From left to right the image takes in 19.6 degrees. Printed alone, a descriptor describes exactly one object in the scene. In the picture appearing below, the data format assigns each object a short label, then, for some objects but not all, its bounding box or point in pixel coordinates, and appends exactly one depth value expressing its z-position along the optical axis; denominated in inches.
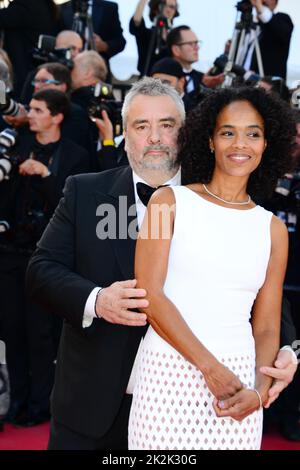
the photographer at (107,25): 261.4
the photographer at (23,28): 248.8
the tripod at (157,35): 252.2
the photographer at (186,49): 237.8
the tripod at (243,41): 231.6
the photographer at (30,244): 179.2
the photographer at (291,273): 169.9
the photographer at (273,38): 240.1
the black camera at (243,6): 229.3
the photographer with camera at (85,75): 216.8
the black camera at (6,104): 176.2
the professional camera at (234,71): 200.4
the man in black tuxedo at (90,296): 97.1
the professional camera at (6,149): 173.8
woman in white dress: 86.5
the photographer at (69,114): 193.0
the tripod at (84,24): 247.4
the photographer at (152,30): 253.3
